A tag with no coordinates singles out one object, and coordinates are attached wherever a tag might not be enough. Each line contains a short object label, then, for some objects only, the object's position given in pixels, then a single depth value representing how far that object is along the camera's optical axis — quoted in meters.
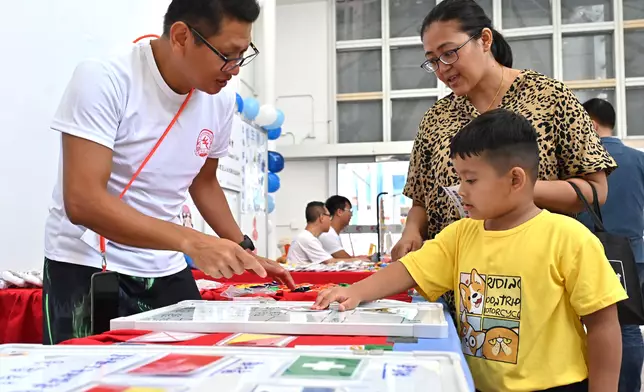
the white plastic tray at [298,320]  0.78
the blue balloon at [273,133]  6.14
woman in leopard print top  1.24
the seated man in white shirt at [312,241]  4.55
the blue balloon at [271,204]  6.30
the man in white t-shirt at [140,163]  0.98
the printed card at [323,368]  0.51
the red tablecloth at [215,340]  0.71
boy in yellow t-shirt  0.92
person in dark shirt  2.34
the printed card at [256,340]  0.69
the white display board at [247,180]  4.89
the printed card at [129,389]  0.46
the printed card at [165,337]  0.73
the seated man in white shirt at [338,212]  5.50
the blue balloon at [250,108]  5.29
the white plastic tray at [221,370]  0.48
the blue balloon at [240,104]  4.96
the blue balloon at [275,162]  6.22
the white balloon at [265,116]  5.72
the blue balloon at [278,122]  5.88
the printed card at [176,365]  0.51
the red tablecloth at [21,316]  1.97
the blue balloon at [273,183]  6.21
